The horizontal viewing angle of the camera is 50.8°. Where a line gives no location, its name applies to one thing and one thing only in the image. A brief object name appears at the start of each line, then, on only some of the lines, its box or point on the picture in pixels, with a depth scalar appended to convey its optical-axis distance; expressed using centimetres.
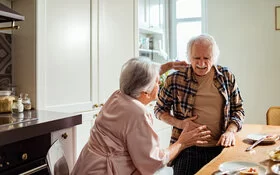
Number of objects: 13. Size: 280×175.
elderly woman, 122
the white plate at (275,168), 112
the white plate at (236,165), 118
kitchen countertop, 142
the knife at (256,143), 152
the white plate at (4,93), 195
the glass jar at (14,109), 193
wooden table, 123
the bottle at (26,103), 198
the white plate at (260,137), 165
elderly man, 177
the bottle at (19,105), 193
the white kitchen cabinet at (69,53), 203
